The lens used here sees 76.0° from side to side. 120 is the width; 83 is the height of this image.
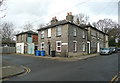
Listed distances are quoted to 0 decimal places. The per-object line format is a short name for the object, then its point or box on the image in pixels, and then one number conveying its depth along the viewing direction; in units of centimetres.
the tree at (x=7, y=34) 3143
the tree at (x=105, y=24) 3548
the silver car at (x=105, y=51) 1707
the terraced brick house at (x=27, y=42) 1996
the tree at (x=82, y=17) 3332
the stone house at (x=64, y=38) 1364
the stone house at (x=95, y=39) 1898
